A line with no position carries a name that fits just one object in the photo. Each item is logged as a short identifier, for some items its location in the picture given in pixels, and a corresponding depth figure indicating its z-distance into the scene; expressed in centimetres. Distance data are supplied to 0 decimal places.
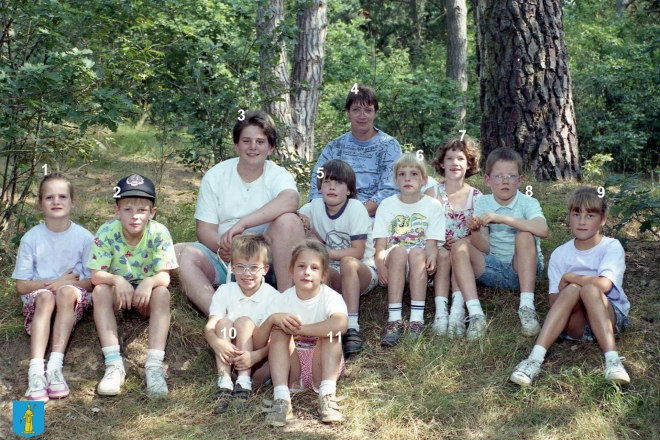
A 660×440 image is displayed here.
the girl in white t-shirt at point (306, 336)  380
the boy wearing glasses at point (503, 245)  435
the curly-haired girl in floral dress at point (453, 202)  454
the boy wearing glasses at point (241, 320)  393
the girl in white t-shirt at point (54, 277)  402
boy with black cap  409
